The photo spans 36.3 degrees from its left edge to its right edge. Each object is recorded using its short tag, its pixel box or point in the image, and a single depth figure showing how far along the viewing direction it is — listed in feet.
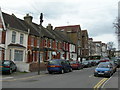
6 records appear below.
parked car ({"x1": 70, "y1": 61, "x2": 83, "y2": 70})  99.96
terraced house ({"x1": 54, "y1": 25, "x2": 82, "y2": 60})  198.72
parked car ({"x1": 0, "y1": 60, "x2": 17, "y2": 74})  66.39
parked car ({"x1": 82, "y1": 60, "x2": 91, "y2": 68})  123.44
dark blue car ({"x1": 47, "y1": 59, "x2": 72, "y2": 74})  72.54
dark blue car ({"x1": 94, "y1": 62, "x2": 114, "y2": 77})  61.11
